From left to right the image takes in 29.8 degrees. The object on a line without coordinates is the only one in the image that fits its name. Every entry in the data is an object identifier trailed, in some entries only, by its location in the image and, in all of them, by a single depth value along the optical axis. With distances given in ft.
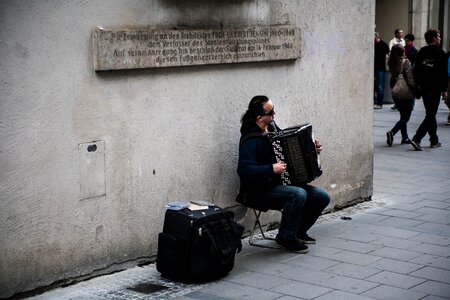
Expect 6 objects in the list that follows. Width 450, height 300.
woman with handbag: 45.78
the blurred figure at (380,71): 66.85
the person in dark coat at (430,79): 44.93
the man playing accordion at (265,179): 25.24
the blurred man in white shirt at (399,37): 71.63
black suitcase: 22.57
